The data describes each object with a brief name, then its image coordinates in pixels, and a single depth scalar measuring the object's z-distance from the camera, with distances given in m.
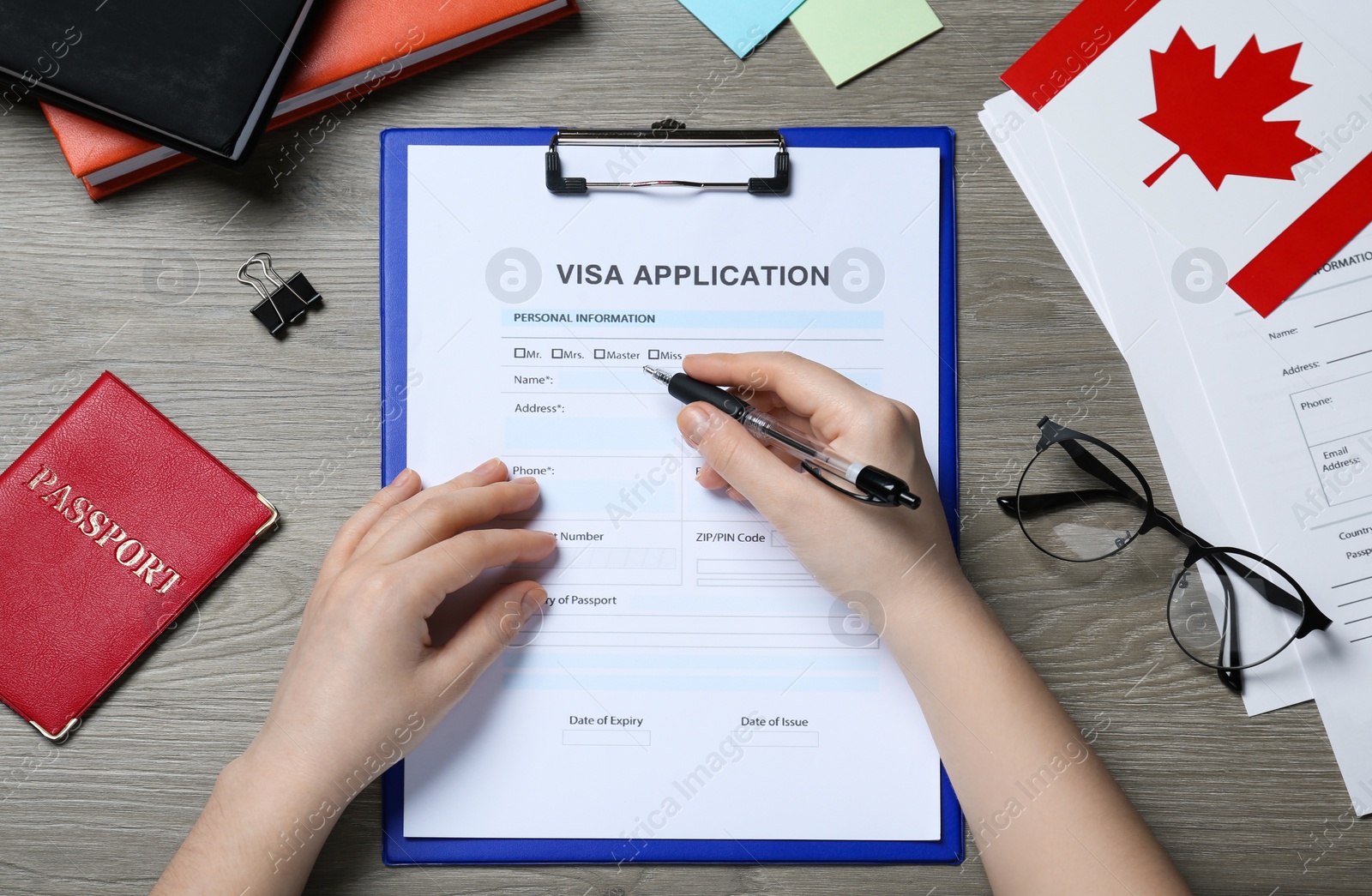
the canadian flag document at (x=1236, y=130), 0.93
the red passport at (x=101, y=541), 0.89
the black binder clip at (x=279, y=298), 0.92
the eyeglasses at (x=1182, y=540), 0.91
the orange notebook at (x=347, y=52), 0.88
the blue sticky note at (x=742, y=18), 0.94
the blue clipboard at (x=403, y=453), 0.89
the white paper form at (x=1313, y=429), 0.92
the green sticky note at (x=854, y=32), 0.94
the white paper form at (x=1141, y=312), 0.93
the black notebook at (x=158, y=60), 0.82
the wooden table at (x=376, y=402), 0.90
